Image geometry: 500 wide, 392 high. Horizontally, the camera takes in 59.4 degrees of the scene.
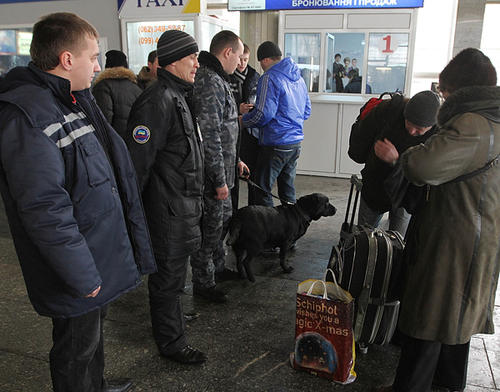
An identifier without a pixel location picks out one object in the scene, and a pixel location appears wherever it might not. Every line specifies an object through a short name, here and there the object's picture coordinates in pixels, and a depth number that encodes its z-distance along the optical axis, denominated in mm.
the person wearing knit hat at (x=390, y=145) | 2324
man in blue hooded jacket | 4160
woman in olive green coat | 1756
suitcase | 2369
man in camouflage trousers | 2855
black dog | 3549
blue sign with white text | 6285
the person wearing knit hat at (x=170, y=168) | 2246
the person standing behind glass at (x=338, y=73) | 6965
